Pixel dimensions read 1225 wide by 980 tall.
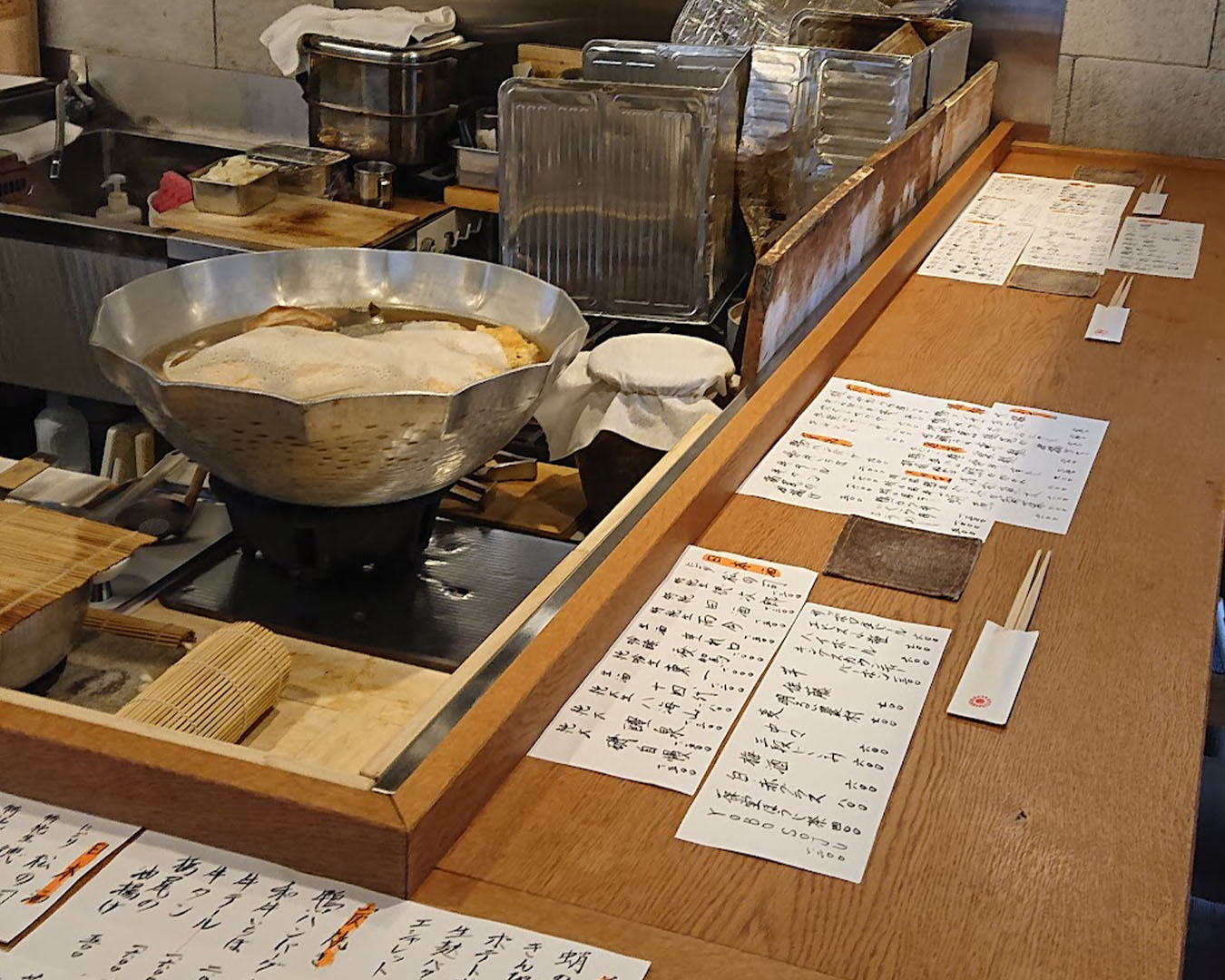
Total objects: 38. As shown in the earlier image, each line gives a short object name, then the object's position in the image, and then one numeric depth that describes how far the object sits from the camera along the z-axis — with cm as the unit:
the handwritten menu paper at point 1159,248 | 299
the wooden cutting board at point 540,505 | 216
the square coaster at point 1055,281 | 279
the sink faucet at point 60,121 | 421
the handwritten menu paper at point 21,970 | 93
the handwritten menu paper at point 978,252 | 288
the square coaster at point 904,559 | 163
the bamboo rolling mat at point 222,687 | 135
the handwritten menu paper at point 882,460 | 182
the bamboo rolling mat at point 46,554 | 143
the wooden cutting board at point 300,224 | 355
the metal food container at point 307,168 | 384
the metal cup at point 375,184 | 395
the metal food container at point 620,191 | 286
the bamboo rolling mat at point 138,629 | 160
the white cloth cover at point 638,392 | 208
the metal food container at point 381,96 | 389
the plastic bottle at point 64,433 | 398
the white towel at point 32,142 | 415
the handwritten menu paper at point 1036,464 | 183
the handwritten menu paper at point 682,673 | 126
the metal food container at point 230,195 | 367
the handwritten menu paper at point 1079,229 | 299
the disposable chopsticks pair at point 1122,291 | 272
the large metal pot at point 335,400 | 151
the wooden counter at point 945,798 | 105
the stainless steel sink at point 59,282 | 359
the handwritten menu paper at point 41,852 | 100
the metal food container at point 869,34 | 349
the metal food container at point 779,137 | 312
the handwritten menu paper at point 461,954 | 97
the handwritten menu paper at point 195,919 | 95
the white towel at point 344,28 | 391
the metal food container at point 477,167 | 394
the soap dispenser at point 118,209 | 417
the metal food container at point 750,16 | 371
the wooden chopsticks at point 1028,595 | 154
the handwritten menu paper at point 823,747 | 116
